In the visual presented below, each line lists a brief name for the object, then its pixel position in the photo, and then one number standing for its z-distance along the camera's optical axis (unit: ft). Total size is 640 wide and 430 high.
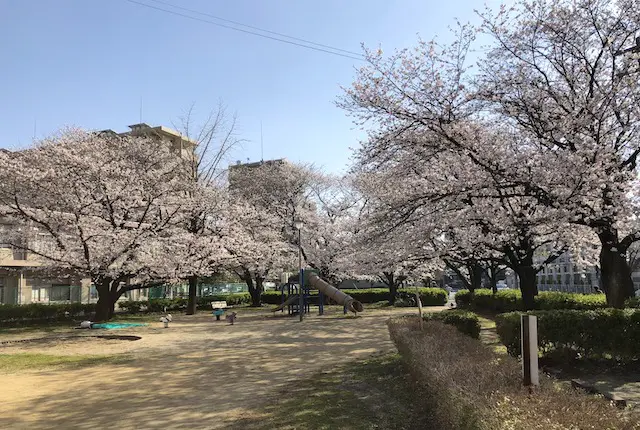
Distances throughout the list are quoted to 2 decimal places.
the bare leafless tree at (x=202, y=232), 74.28
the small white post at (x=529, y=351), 12.71
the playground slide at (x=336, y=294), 72.49
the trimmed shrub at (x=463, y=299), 88.15
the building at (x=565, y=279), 148.52
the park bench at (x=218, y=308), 74.74
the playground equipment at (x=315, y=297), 73.61
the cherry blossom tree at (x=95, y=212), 59.47
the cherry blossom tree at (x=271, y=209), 101.24
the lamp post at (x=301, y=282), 71.30
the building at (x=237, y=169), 122.93
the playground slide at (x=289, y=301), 83.61
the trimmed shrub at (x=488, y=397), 10.43
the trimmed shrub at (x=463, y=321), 32.71
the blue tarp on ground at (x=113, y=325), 60.39
